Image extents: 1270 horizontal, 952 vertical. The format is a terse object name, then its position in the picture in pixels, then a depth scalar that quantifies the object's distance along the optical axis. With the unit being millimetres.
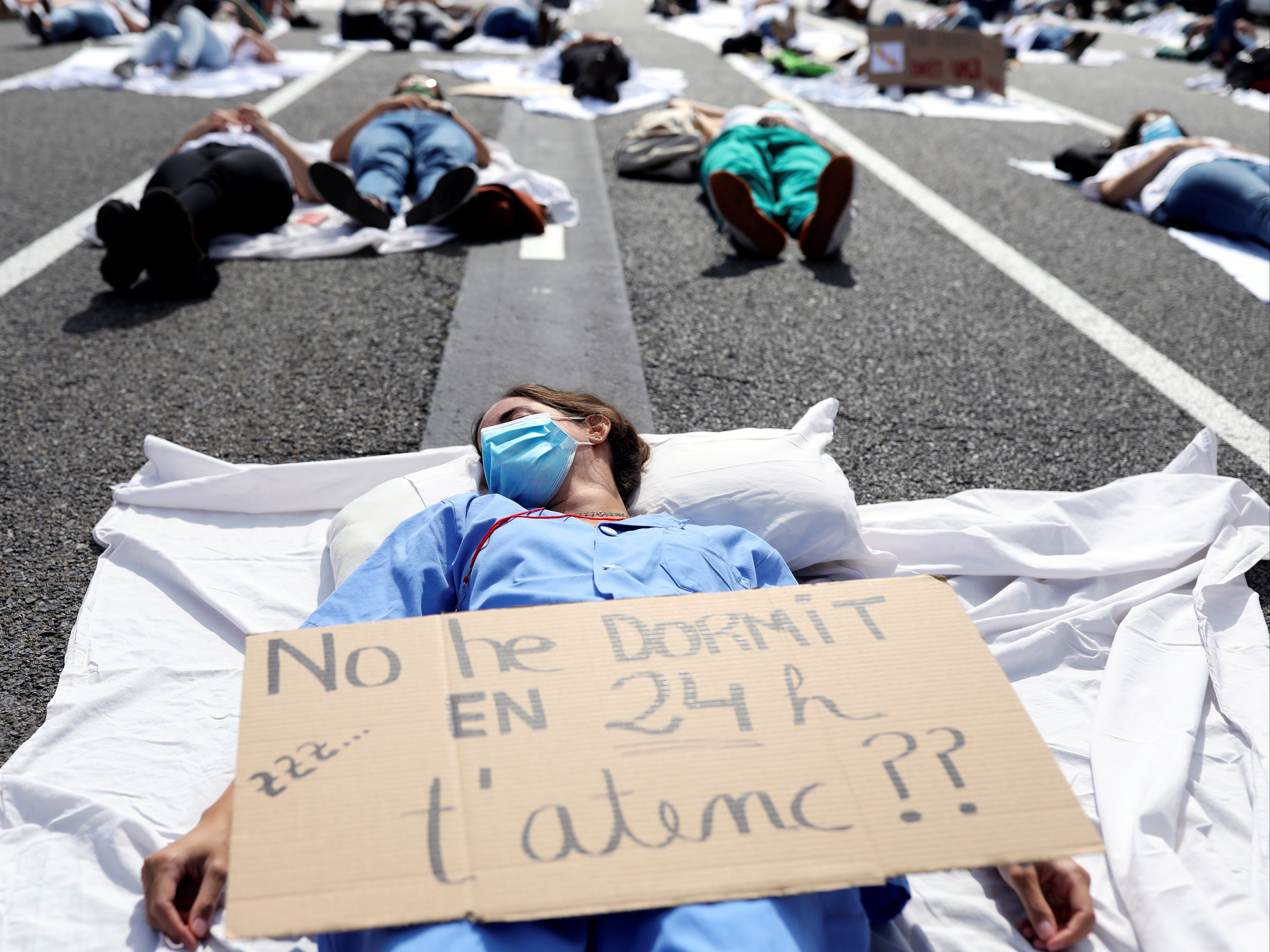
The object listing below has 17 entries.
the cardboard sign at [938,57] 8648
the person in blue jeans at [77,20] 10148
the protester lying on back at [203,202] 3545
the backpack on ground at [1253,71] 9336
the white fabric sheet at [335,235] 4230
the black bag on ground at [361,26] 11578
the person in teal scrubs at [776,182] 4195
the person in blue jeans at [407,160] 4305
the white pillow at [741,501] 2119
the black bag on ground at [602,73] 8133
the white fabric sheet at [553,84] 7922
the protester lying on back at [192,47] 8148
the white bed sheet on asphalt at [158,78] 7770
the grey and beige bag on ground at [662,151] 5656
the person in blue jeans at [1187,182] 4594
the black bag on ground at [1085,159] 5664
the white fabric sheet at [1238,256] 4172
